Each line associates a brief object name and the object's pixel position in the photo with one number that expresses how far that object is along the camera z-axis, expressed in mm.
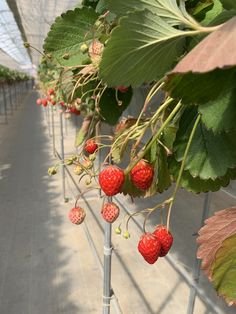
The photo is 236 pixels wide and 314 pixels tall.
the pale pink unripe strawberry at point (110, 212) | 527
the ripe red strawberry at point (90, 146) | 686
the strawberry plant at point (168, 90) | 307
